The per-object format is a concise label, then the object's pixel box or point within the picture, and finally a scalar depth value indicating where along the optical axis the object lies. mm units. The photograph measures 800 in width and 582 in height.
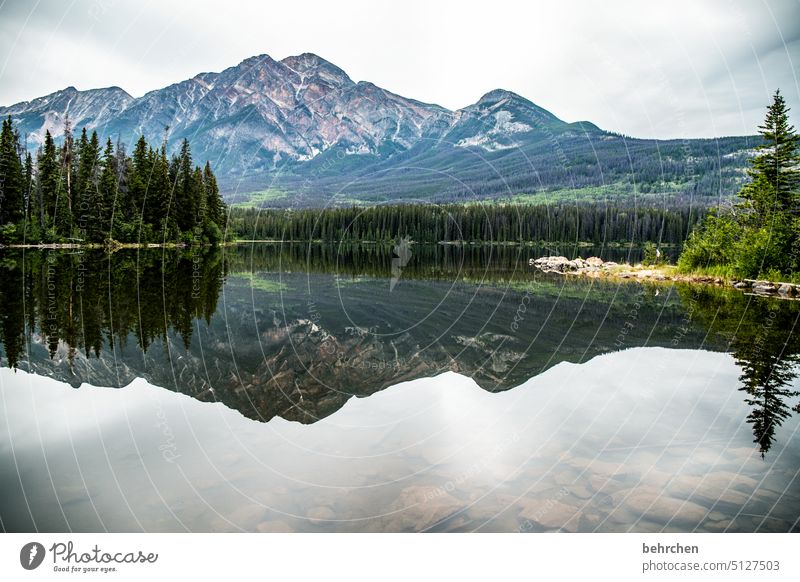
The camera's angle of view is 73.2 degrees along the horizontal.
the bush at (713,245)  39031
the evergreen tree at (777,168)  35062
